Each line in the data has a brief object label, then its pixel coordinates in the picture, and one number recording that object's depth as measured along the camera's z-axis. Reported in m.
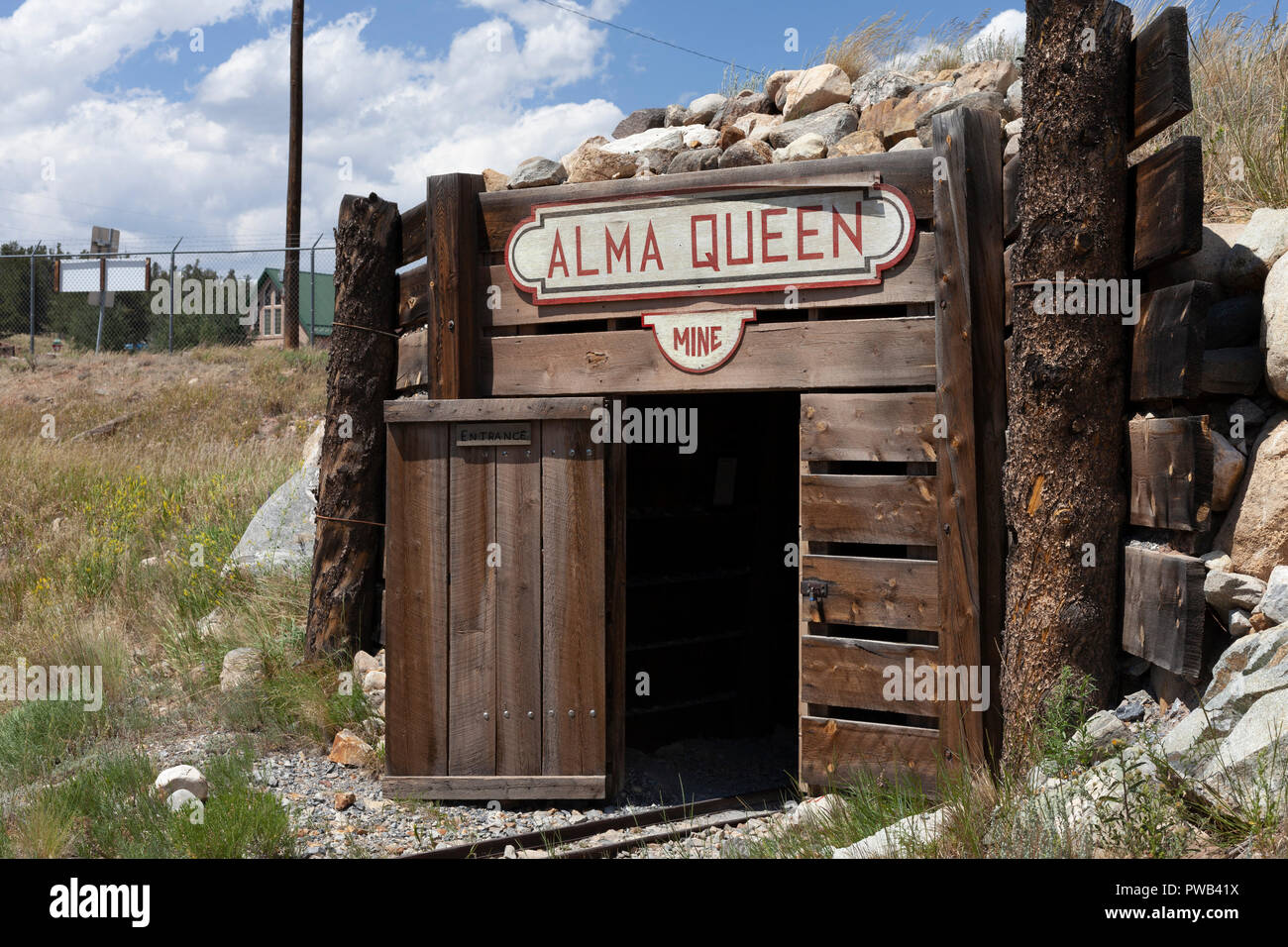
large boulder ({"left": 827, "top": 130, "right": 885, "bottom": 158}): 6.55
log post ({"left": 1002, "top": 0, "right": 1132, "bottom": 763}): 4.80
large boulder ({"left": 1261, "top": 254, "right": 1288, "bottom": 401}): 4.12
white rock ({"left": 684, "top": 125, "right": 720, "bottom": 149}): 7.76
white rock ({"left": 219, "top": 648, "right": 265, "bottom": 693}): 7.28
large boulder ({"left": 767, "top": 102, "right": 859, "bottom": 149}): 7.24
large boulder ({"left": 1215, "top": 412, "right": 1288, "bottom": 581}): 4.04
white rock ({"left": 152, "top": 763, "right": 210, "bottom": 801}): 5.39
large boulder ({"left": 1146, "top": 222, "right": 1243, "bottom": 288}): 4.58
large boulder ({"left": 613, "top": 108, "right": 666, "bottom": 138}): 8.55
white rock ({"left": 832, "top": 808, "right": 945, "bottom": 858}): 4.01
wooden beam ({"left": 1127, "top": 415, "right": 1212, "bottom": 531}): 4.25
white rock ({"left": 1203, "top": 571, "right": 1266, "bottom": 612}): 4.07
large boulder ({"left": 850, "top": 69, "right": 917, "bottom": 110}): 7.69
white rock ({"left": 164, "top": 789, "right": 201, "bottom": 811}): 5.15
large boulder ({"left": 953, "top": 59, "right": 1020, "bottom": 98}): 7.09
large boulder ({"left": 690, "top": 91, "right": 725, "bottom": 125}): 8.38
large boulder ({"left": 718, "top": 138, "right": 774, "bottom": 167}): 6.42
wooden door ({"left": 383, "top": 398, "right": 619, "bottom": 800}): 5.80
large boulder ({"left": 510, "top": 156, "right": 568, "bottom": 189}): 7.27
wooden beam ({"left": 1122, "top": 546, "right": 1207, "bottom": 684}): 4.20
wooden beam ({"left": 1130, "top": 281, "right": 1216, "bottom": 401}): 4.30
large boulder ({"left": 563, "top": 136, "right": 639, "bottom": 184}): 7.04
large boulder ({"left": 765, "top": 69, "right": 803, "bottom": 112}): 8.17
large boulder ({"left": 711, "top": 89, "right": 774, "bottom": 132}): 8.23
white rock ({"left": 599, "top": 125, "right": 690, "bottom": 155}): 7.64
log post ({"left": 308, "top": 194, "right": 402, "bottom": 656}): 7.07
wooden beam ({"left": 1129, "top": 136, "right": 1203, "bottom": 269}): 4.35
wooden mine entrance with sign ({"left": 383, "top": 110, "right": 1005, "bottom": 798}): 5.36
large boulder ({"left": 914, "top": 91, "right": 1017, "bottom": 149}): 6.34
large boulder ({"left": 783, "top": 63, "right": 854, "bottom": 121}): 7.76
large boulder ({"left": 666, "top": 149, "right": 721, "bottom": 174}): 6.84
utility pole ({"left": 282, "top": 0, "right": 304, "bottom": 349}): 18.86
